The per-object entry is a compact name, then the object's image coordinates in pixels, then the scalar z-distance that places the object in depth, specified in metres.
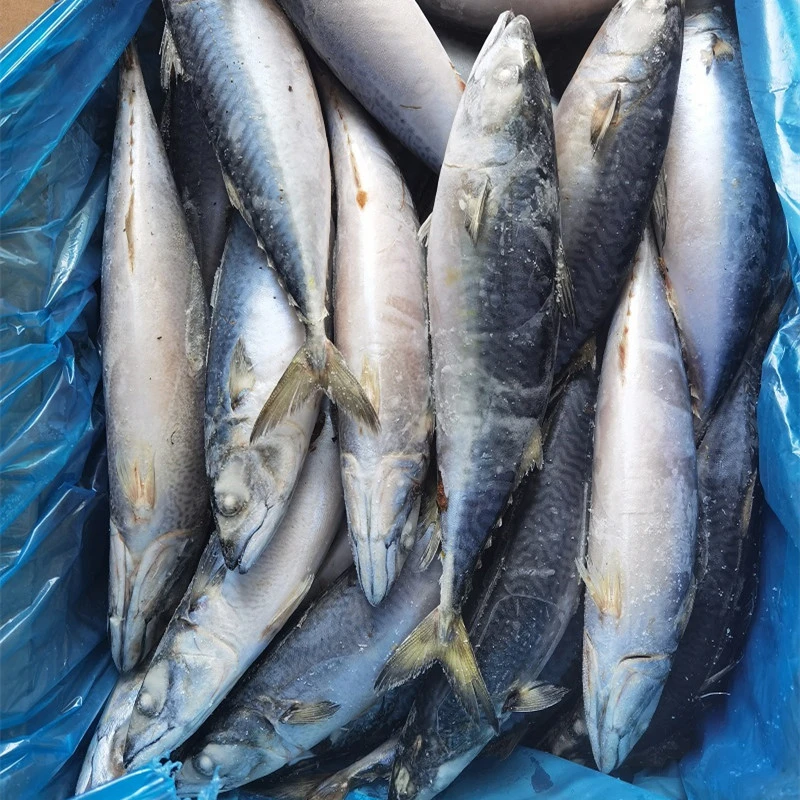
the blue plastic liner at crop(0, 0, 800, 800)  0.41
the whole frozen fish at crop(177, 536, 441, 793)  0.43
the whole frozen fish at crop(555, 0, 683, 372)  0.41
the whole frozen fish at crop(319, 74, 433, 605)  0.40
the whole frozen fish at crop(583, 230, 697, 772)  0.41
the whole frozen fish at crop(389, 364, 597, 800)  0.42
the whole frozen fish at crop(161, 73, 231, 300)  0.46
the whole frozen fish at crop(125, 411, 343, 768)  0.41
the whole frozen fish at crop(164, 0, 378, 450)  0.41
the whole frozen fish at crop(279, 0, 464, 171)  0.43
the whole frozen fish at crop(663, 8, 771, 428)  0.43
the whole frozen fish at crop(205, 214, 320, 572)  0.40
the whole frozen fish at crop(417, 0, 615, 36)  0.46
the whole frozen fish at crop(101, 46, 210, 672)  0.42
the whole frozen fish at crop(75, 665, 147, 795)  0.43
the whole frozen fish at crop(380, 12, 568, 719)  0.39
